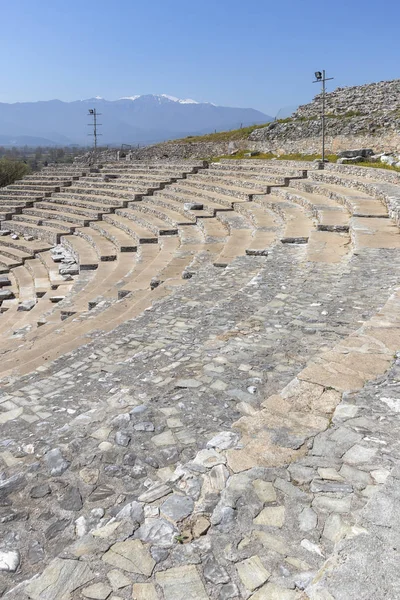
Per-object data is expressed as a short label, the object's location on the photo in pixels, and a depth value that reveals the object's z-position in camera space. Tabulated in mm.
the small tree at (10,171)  35375
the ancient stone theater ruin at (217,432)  2047
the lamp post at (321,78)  18480
